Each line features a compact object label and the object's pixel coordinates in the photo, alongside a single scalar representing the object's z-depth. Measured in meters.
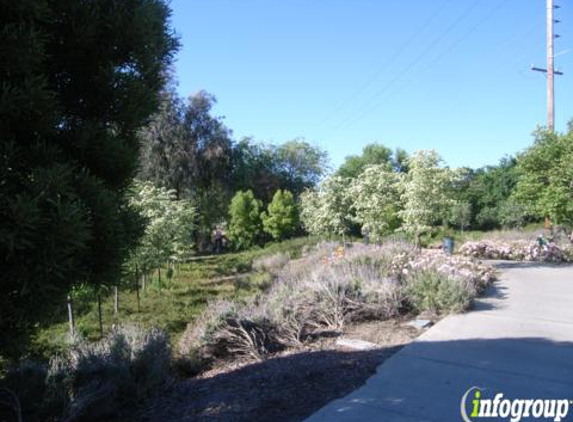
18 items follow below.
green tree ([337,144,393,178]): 40.16
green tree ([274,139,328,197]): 38.78
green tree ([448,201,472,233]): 27.06
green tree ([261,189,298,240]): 25.27
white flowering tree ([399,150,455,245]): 11.41
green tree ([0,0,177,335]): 1.85
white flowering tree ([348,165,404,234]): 13.42
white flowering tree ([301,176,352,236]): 15.20
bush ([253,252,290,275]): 14.95
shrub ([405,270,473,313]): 6.18
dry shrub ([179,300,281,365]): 5.14
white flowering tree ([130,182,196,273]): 10.09
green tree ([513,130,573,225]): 11.62
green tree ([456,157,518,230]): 29.38
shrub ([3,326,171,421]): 3.33
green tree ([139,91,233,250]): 25.05
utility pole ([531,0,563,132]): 14.12
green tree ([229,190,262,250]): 26.45
